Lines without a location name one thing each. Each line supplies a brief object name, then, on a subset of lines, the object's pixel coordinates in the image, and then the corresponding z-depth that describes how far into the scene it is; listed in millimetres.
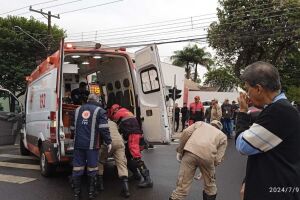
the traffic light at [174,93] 17117
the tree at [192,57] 51500
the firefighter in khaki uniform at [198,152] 5836
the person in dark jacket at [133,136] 7801
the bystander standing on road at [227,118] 18391
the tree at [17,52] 30531
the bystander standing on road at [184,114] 22109
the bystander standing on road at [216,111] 16405
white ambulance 7910
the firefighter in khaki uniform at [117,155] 7367
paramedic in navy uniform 6926
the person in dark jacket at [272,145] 2816
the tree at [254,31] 27500
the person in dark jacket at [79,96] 10258
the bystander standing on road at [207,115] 18458
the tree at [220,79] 54241
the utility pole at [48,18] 28722
